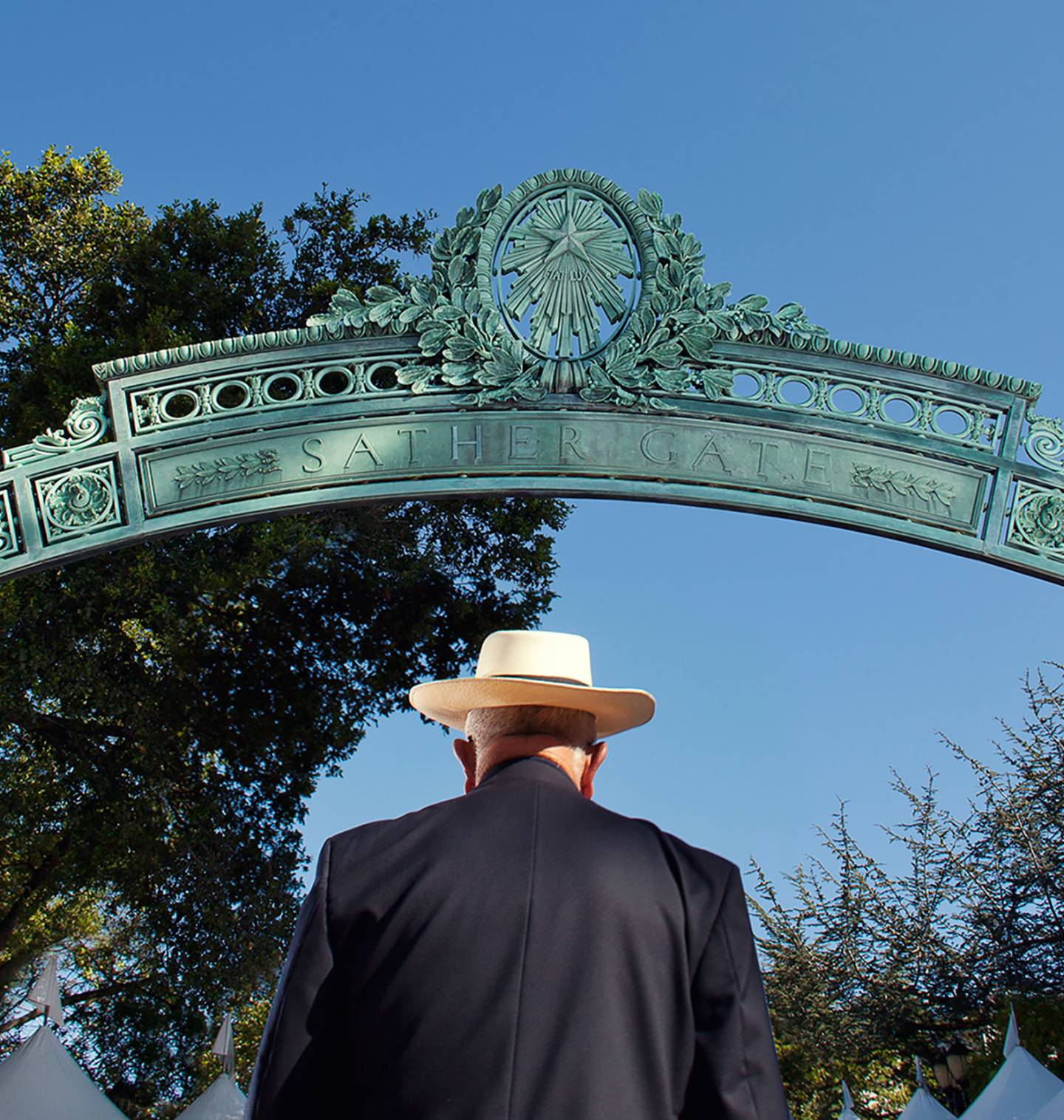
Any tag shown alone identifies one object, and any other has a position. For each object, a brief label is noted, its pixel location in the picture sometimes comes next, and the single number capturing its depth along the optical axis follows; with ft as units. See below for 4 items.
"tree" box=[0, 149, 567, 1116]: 37.58
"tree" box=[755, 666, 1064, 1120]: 43.88
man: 6.52
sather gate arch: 19.92
